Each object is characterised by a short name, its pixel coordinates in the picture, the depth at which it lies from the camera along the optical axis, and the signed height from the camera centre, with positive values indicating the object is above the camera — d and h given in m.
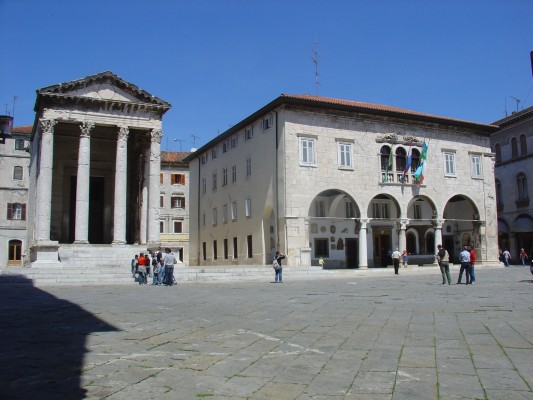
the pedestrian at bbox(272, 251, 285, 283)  22.73 -0.63
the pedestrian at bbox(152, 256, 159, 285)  21.94 -0.81
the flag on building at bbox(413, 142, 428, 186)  35.88 +5.73
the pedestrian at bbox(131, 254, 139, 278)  23.73 -0.61
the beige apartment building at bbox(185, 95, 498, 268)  32.25 +4.58
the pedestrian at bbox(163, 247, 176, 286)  21.19 -0.57
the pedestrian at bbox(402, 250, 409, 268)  34.38 -0.52
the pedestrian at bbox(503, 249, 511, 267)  38.25 -0.64
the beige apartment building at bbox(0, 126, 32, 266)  47.75 +5.53
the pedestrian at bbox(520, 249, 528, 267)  39.73 -0.58
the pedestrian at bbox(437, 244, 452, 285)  19.62 -0.41
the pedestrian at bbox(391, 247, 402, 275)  30.38 -0.55
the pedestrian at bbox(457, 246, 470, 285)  19.50 -0.38
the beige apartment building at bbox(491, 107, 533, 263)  43.66 +5.99
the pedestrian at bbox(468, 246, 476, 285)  19.91 -0.85
